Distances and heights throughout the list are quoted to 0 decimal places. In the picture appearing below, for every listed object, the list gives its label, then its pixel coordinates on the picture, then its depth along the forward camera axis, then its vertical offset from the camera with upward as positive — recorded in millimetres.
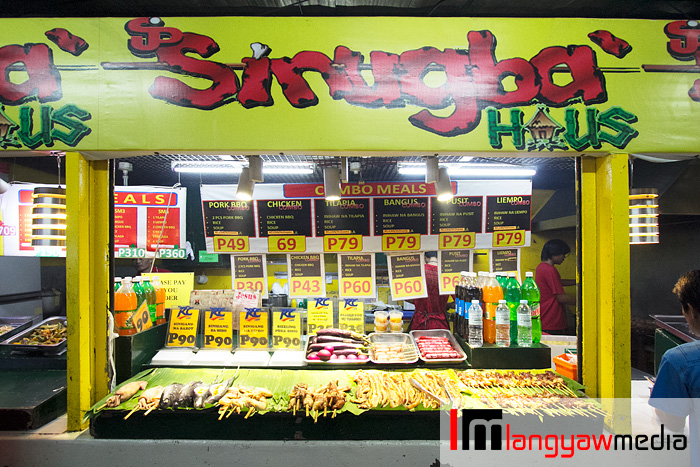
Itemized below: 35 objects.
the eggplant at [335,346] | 2990 -940
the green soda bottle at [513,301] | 2871 -543
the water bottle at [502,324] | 2719 -694
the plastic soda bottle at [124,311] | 2682 -565
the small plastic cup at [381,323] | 3426 -850
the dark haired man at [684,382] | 1863 -799
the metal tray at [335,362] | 2840 -1021
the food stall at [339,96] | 2262 +918
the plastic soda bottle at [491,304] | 2818 -554
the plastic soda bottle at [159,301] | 3238 -592
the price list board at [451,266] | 4754 -409
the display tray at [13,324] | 3324 -930
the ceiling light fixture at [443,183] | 3641 +551
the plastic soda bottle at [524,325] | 2738 -702
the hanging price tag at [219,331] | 3176 -851
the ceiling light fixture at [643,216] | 3808 +203
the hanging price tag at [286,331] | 3186 -856
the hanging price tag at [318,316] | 3367 -765
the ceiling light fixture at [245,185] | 3355 +505
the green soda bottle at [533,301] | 2861 -545
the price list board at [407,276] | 4652 -527
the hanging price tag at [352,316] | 3373 -772
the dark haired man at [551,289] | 5504 -872
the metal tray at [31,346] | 3006 -930
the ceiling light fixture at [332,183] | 3764 +582
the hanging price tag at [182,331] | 3135 -838
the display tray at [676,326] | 3254 -944
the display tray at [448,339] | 2791 -966
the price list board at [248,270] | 4789 -443
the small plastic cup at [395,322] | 3409 -839
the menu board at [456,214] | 4602 +291
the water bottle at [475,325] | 2787 -713
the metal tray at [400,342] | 2854 -972
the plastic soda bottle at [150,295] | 3092 -511
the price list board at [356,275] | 4613 -507
